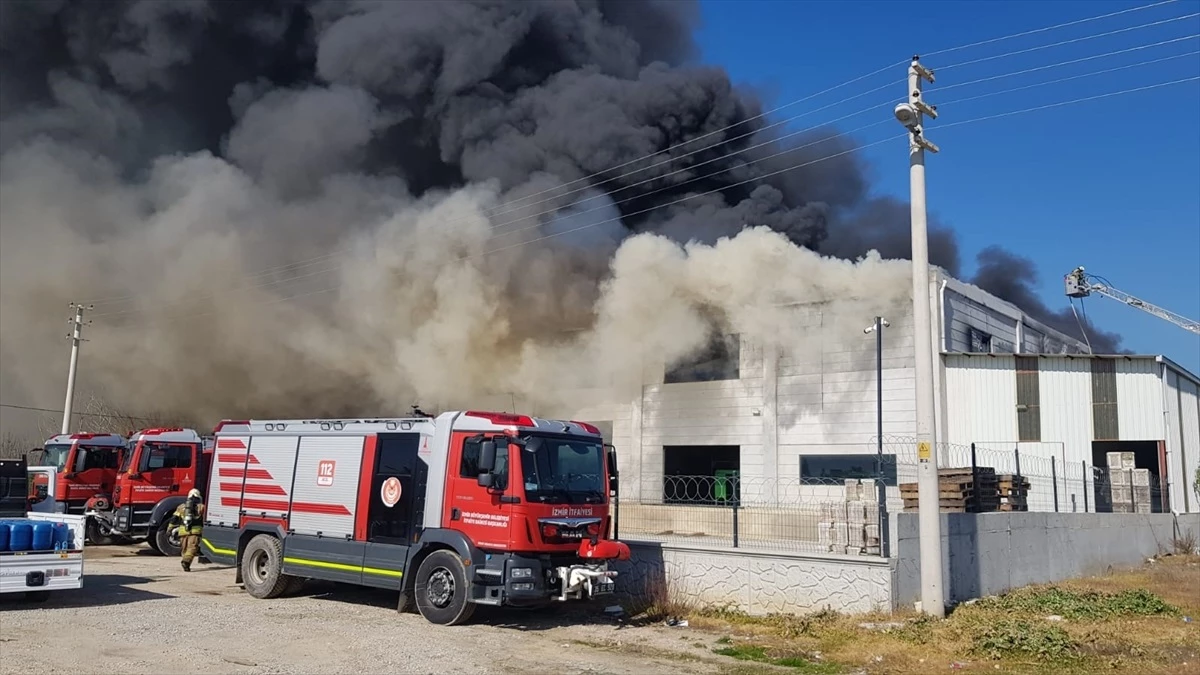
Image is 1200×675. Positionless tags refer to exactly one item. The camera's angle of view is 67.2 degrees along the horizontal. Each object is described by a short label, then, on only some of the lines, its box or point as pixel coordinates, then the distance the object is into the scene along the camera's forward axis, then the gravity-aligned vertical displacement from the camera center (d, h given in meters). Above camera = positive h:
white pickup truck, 11.52 -1.29
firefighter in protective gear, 16.66 -1.02
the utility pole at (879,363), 25.03 +3.68
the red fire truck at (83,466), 22.08 -0.01
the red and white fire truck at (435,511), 11.03 -0.46
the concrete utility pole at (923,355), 11.41 +1.75
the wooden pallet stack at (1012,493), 15.86 +0.05
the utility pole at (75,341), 33.62 +4.67
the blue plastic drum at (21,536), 11.63 -0.92
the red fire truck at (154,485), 20.31 -0.38
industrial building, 26.81 +2.72
